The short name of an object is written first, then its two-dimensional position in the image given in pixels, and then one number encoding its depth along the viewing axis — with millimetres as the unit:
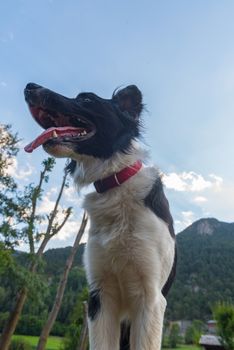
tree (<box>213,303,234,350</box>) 11406
